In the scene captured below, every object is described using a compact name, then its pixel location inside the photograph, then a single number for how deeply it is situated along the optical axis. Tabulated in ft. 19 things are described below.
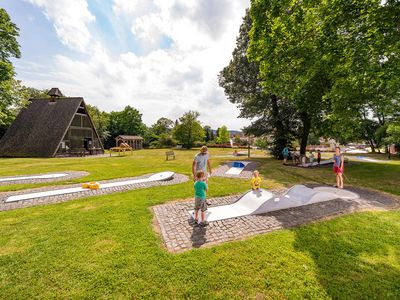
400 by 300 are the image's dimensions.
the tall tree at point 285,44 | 29.50
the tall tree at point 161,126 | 253.77
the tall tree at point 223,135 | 260.01
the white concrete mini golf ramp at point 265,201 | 21.80
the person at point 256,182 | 27.02
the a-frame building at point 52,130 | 86.07
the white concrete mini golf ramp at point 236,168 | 48.37
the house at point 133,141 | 161.78
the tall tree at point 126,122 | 204.00
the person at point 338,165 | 32.35
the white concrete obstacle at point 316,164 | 60.01
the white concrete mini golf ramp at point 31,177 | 38.11
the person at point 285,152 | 61.59
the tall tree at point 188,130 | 170.15
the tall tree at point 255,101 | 75.72
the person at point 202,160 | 24.34
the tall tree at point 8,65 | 67.46
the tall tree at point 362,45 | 23.27
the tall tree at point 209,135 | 292.65
